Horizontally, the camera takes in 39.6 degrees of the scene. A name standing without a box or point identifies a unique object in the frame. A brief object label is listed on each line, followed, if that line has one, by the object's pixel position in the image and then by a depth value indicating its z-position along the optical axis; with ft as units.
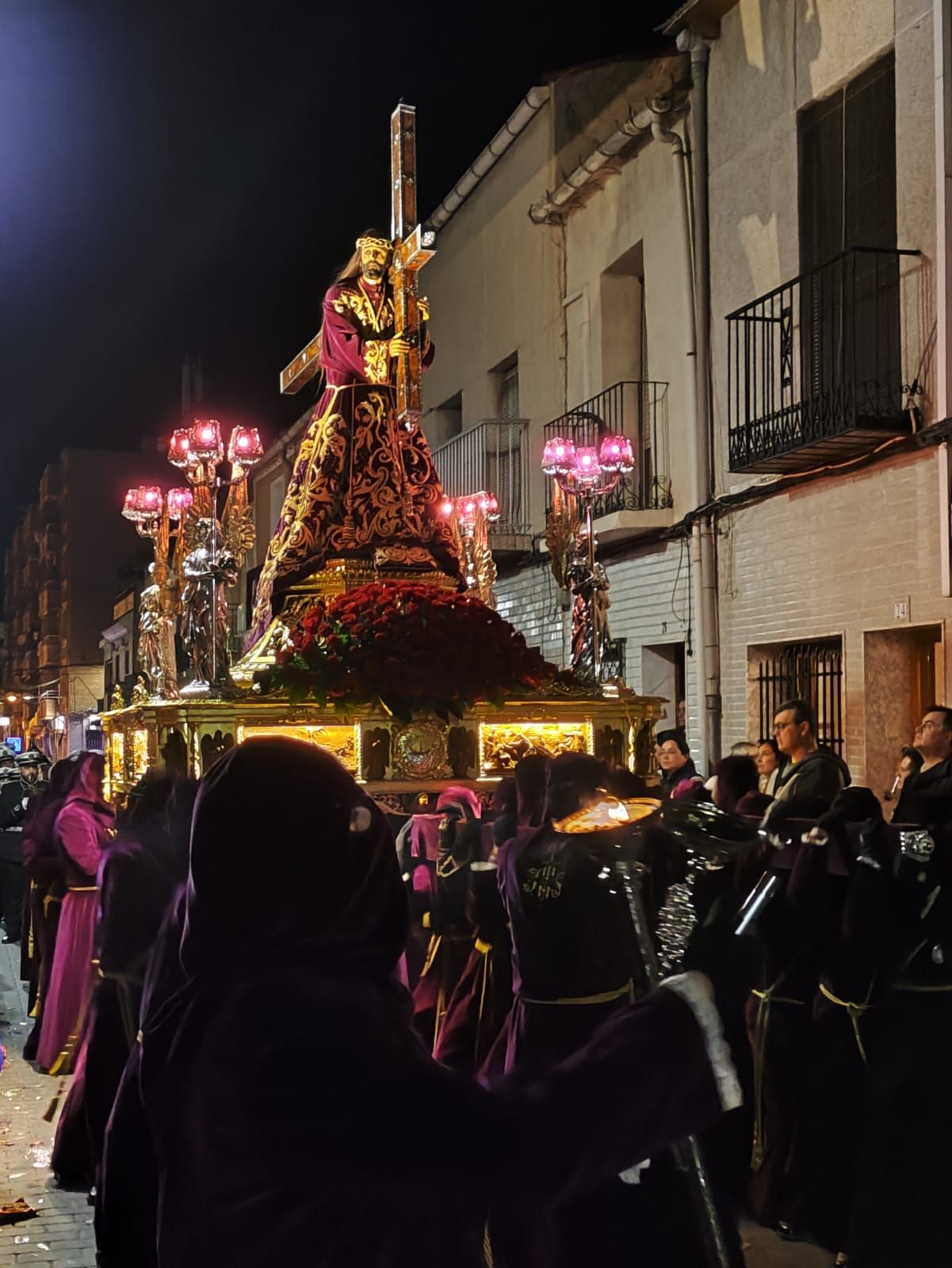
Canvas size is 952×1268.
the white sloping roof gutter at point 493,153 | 46.68
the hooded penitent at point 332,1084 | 5.64
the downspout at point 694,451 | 37.24
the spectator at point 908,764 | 22.82
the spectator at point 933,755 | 16.72
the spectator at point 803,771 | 16.28
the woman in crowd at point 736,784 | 19.15
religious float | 17.52
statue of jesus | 20.57
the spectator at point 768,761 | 24.70
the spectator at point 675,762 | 28.09
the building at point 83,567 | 163.63
